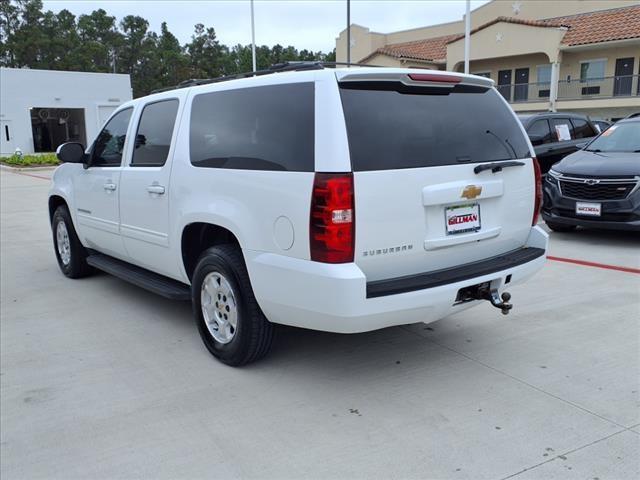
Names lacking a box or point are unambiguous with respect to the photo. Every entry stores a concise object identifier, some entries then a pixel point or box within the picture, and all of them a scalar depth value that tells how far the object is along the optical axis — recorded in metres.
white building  37.97
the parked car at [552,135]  10.97
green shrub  27.83
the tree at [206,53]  79.25
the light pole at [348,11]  25.94
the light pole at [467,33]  20.00
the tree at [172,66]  73.56
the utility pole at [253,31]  28.73
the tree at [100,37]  74.06
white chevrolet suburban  3.28
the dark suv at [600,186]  7.46
